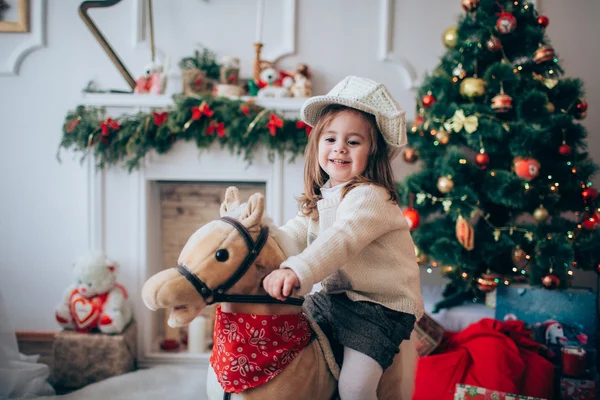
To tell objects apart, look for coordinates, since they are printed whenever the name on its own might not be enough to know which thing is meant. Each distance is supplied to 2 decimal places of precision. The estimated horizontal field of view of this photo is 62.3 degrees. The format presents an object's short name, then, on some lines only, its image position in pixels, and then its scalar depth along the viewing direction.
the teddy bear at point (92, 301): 2.45
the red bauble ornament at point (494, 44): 2.32
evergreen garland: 2.52
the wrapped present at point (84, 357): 2.42
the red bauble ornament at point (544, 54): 2.32
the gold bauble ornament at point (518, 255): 2.27
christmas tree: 2.27
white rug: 2.26
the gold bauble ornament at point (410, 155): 2.51
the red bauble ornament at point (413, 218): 2.36
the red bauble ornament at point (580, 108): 2.37
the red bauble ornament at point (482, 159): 2.29
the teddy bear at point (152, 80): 2.66
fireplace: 2.69
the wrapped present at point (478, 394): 1.78
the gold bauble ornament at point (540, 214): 2.27
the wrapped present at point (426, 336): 2.23
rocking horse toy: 0.92
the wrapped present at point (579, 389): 2.19
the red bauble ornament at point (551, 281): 2.24
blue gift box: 2.36
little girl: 1.10
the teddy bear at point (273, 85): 2.66
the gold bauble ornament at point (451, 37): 2.44
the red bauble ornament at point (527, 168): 2.21
